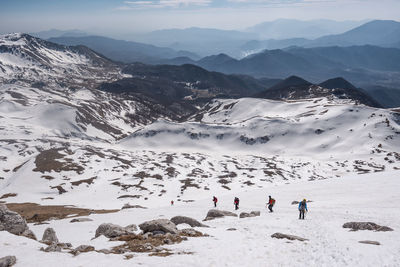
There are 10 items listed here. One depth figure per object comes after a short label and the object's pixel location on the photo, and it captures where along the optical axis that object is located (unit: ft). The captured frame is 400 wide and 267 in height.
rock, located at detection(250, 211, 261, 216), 118.01
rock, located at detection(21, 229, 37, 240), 80.74
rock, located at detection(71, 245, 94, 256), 65.62
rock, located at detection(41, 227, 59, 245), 81.31
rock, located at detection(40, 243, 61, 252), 65.88
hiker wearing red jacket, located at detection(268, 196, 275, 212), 125.80
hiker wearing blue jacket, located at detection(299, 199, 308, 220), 103.31
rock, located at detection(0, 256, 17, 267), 54.81
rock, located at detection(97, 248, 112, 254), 66.68
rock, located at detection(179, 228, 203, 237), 82.69
